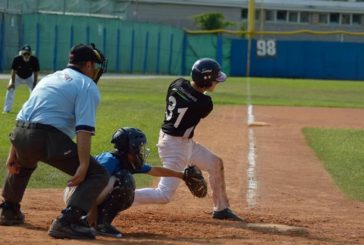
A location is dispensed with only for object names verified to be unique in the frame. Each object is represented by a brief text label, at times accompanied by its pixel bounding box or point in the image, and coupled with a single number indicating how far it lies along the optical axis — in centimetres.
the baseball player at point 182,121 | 1758
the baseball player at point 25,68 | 4719
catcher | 1568
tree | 14237
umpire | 1463
